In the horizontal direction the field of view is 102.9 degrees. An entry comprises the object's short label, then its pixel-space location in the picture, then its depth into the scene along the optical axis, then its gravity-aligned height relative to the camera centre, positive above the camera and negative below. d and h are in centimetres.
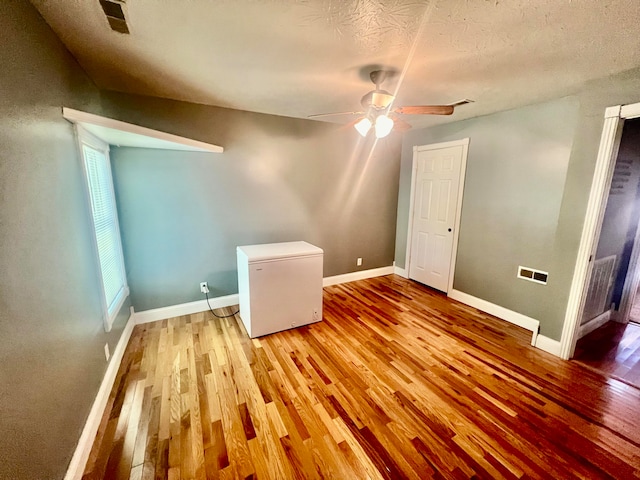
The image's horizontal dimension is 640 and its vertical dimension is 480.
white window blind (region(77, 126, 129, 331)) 194 -26
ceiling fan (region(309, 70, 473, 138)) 191 +69
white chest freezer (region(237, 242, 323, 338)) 256 -96
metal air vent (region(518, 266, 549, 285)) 267 -82
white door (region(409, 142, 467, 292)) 352 -23
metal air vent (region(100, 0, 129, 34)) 127 +94
